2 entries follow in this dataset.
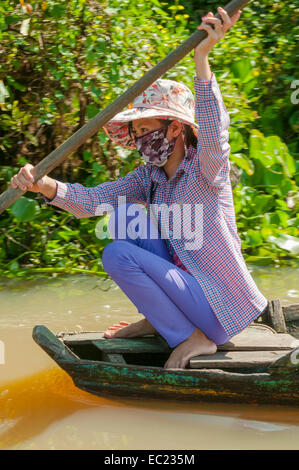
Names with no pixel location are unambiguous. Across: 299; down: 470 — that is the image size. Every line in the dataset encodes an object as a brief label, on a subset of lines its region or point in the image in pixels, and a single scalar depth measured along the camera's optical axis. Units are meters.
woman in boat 5.90
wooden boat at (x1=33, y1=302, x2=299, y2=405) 5.65
